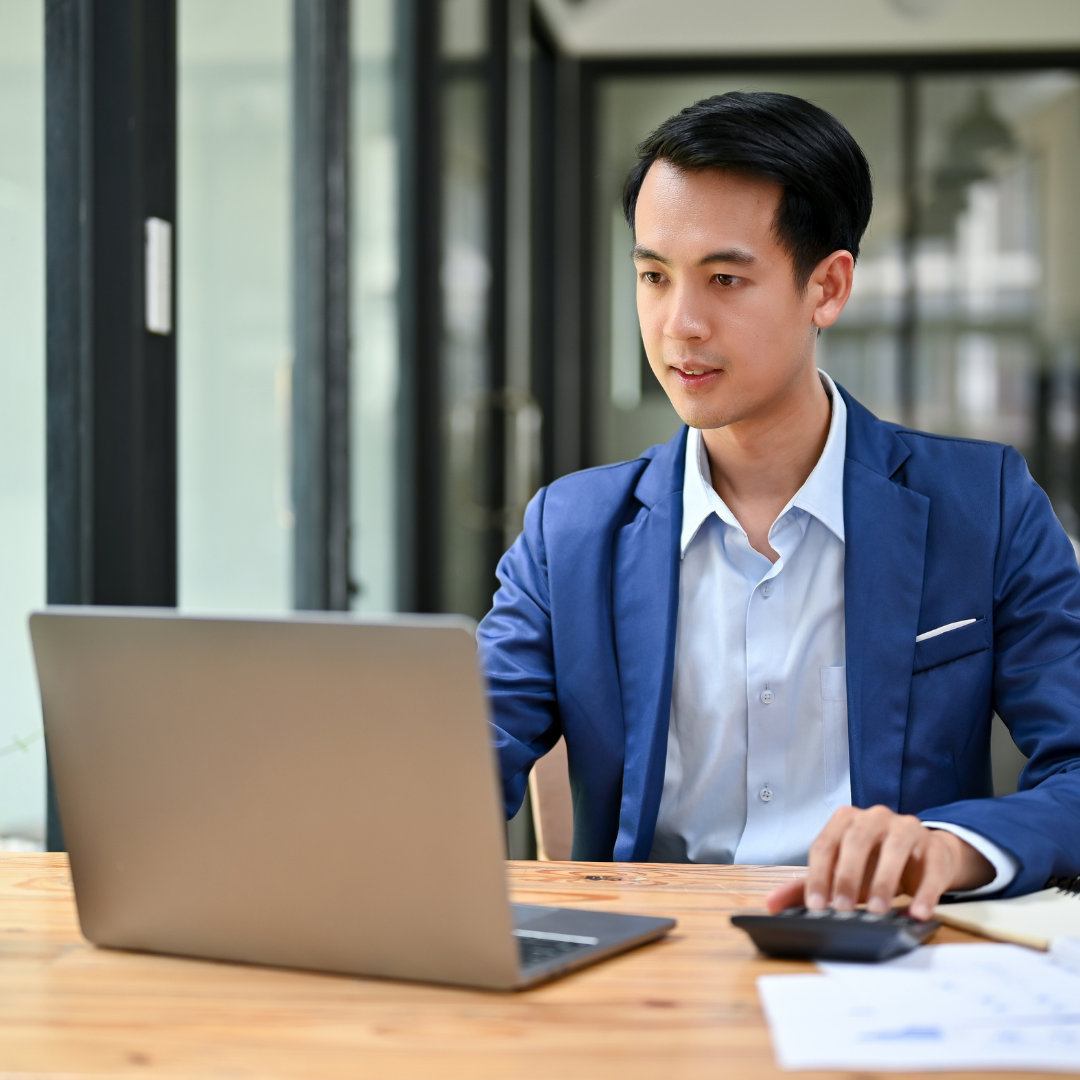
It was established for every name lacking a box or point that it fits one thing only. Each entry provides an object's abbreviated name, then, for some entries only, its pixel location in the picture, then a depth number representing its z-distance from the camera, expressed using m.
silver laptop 0.77
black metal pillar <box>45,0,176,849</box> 1.69
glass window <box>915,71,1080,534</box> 5.76
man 1.37
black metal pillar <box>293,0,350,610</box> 2.67
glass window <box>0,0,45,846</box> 1.60
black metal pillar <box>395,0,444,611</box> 3.33
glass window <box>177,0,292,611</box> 2.12
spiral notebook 0.91
